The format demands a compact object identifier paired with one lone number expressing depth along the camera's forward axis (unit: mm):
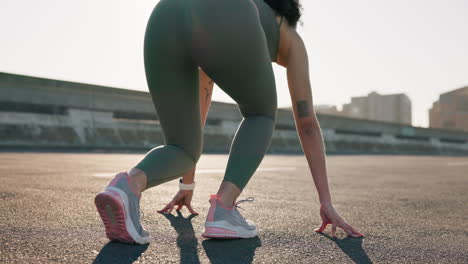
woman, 1689
